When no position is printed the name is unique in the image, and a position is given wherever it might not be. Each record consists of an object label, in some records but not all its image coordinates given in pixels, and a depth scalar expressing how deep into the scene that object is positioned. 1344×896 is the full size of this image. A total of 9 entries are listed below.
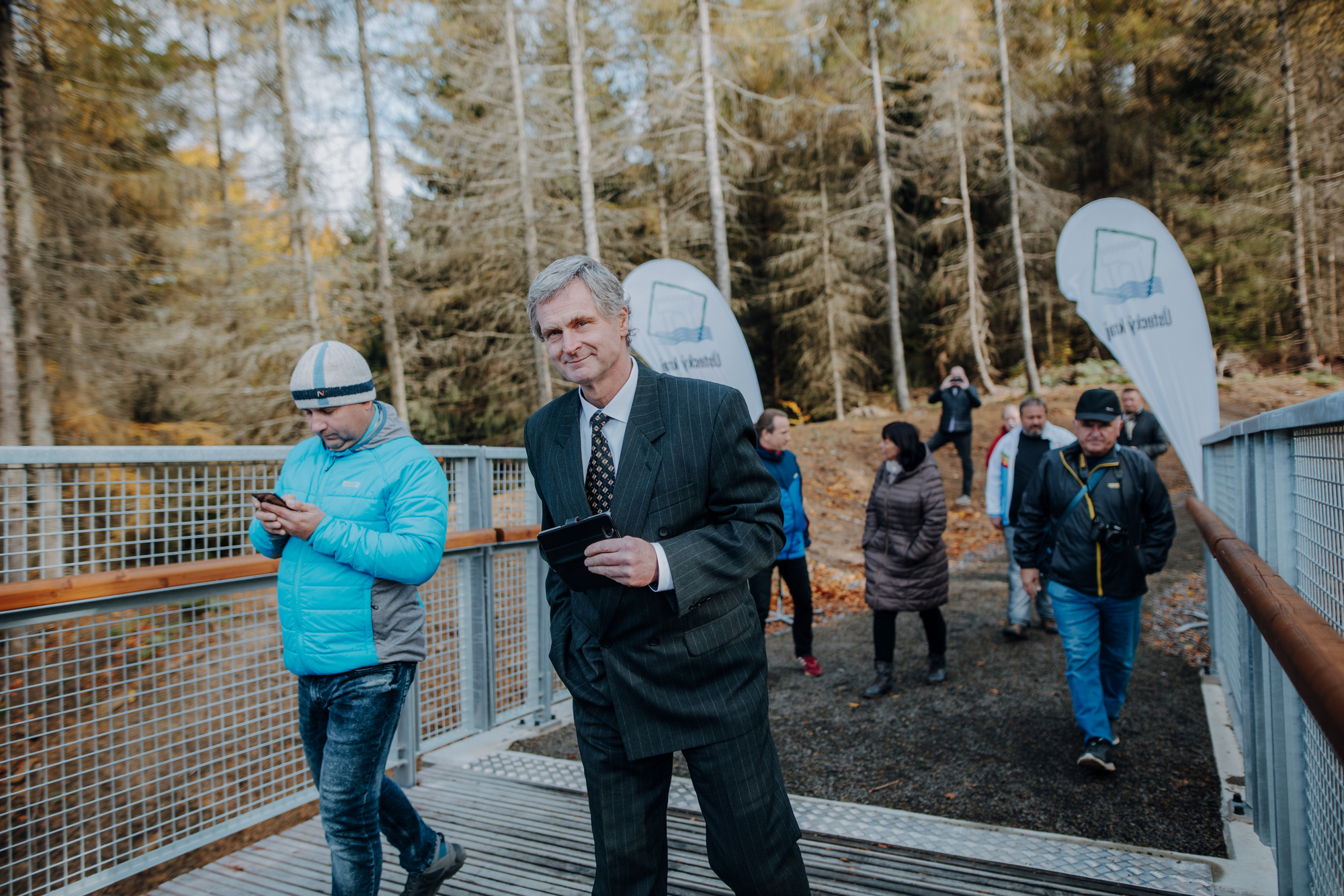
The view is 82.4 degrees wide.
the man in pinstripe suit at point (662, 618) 1.92
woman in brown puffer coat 5.47
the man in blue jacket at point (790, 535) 5.91
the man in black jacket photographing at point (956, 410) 11.77
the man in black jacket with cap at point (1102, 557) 4.15
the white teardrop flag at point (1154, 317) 5.93
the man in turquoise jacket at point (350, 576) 2.45
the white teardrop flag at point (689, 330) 6.73
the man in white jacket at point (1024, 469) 6.50
